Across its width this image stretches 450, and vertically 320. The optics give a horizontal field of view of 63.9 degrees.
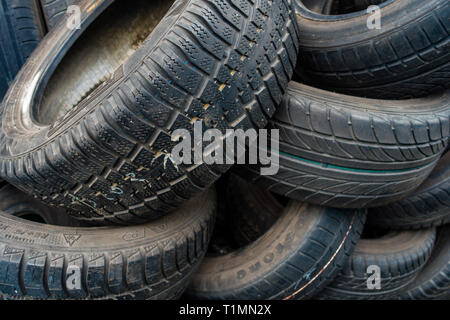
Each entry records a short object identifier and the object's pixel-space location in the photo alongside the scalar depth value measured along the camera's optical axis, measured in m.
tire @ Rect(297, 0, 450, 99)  1.01
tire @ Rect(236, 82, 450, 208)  0.98
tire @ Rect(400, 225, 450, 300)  1.43
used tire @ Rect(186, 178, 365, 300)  1.14
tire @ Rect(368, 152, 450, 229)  1.29
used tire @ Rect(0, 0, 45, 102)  1.36
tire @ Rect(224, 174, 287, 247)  1.47
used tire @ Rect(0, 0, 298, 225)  0.74
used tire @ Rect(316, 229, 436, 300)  1.27
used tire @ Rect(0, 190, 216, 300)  0.91
